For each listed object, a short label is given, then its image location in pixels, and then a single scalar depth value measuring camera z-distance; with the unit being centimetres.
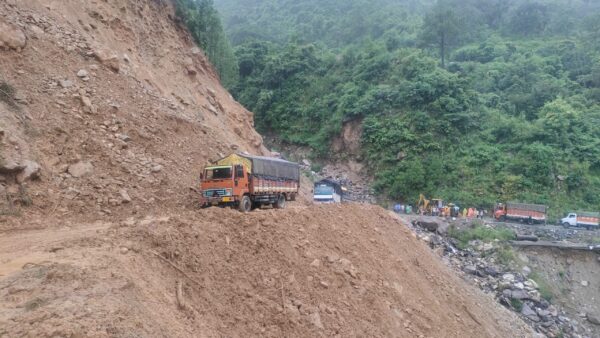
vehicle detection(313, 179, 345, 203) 2714
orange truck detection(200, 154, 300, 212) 1375
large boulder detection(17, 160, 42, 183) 1066
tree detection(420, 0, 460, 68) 5022
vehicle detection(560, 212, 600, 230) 2917
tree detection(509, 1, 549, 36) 5756
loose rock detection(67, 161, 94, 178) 1210
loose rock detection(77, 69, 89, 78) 1461
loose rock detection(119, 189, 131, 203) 1247
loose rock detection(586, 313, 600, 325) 2192
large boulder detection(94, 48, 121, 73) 1590
